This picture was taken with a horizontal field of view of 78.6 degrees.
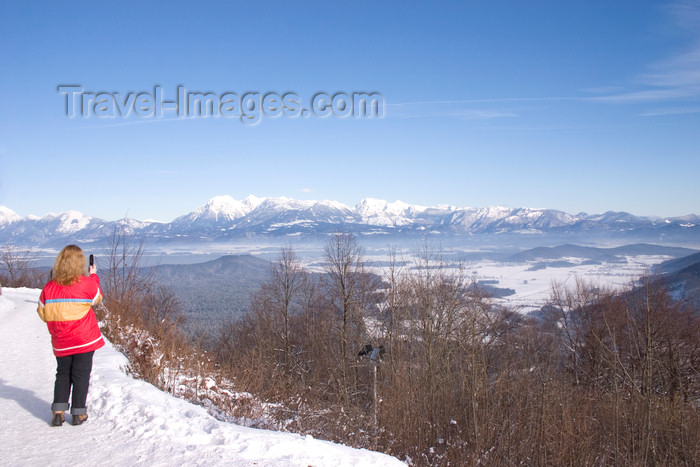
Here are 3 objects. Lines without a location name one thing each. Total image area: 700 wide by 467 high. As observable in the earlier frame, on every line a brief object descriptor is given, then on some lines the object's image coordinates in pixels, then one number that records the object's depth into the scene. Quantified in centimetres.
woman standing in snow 471
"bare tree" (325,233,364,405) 2388
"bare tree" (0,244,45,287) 3341
